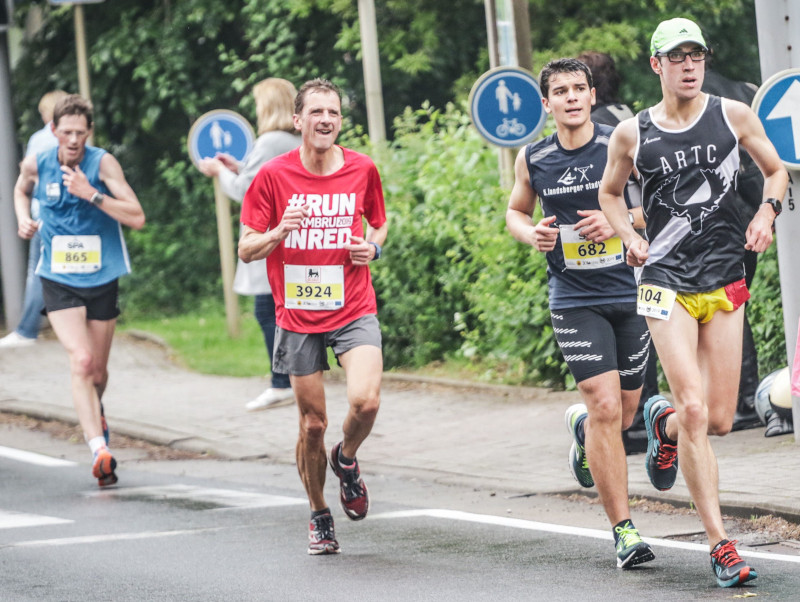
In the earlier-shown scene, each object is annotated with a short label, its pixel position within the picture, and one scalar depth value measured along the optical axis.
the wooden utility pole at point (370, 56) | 32.06
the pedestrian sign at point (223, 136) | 29.34
